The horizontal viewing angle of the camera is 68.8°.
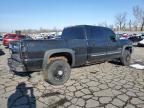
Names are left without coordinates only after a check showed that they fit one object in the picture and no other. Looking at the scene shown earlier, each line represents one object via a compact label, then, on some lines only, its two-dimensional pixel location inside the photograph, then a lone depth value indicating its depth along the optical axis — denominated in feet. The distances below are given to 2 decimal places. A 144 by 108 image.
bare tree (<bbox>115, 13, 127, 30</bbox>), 191.82
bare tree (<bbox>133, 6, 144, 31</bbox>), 153.23
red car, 37.44
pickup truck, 9.94
